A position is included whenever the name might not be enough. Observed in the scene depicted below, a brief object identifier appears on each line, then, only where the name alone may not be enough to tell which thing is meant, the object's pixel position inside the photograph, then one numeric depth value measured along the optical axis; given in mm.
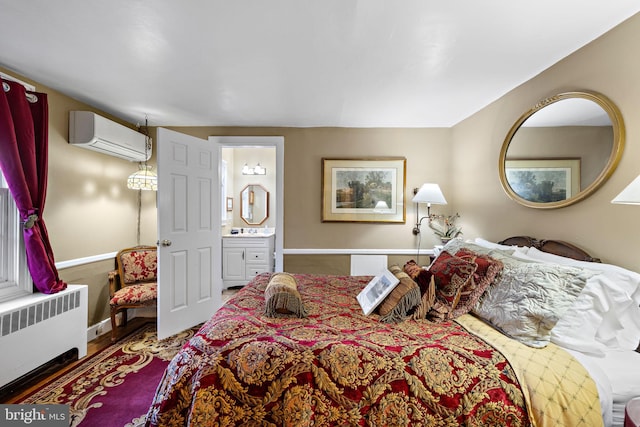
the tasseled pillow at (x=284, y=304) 1549
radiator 1816
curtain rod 1985
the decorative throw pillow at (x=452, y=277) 1575
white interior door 2691
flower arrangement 2996
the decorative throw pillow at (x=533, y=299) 1279
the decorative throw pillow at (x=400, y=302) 1540
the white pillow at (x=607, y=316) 1245
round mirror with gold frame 1552
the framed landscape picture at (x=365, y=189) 3400
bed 1067
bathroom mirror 5203
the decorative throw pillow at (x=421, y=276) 1675
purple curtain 1979
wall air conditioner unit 2535
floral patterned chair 2645
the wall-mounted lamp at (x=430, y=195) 2936
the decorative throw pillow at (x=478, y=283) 1539
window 2085
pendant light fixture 2996
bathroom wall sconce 5039
